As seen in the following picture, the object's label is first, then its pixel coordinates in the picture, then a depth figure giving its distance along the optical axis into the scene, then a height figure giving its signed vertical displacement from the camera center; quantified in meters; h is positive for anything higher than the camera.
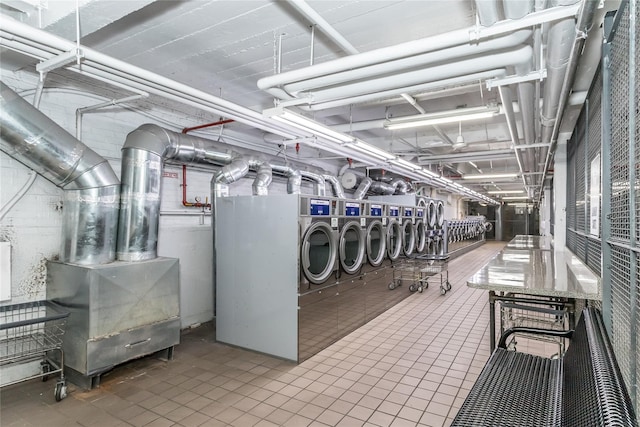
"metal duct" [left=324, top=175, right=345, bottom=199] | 7.84 +0.72
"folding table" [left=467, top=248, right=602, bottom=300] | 2.55 -0.52
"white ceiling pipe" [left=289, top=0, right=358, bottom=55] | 2.25 +1.46
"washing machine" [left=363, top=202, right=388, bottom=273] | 5.55 -0.30
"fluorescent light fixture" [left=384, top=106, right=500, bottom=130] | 3.45 +1.07
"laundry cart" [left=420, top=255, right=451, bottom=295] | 6.99 -0.97
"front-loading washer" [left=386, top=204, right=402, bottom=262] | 6.33 -0.29
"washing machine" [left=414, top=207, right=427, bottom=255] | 7.88 -0.25
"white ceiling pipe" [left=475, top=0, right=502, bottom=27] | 1.78 +1.08
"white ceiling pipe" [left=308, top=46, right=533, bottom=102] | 2.26 +1.03
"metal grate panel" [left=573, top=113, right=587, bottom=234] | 3.75 +0.51
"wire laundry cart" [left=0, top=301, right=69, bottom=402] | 3.17 -1.19
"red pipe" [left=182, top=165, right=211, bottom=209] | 5.14 +0.39
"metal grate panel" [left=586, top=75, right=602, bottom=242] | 2.67 +0.75
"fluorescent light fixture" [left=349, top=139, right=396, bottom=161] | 4.55 +0.96
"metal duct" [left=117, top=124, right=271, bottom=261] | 3.81 +0.29
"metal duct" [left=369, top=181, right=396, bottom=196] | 9.46 +0.80
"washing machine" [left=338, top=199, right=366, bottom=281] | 4.80 -0.29
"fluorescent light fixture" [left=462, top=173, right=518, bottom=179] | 9.42 +1.17
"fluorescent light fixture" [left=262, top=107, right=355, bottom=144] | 3.08 +0.90
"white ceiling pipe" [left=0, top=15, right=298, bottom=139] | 2.02 +1.05
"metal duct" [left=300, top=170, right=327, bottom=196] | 7.21 +0.73
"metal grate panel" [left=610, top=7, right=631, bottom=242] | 1.71 +0.46
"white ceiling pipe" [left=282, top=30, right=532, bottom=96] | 2.09 +1.04
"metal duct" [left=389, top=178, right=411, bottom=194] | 9.96 +0.93
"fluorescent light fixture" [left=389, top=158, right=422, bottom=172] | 6.21 +1.01
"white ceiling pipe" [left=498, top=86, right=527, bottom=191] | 2.89 +1.04
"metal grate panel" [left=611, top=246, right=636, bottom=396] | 1.61 -0.45
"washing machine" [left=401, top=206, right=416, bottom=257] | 7.22 -0.32
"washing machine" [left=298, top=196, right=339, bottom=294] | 4.02 -0.33
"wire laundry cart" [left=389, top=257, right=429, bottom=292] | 6.68 -1.17
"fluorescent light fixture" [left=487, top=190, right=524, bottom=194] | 16.97 +1.33
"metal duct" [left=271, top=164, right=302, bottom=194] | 6.43 +0.70
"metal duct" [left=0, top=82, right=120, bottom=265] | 3.08 +0.36
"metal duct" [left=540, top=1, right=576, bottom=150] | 1.85 +0.99
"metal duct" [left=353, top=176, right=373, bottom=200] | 8.62 +0.72
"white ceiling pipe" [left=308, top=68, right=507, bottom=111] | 2.52 +1.03
